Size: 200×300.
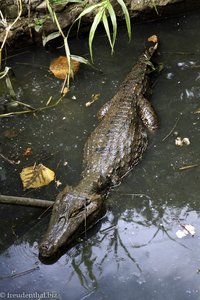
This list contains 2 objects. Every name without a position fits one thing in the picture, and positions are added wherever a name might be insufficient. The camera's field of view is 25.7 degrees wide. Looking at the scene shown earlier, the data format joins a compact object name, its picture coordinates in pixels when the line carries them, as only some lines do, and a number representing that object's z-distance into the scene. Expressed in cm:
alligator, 436
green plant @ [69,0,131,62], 466
